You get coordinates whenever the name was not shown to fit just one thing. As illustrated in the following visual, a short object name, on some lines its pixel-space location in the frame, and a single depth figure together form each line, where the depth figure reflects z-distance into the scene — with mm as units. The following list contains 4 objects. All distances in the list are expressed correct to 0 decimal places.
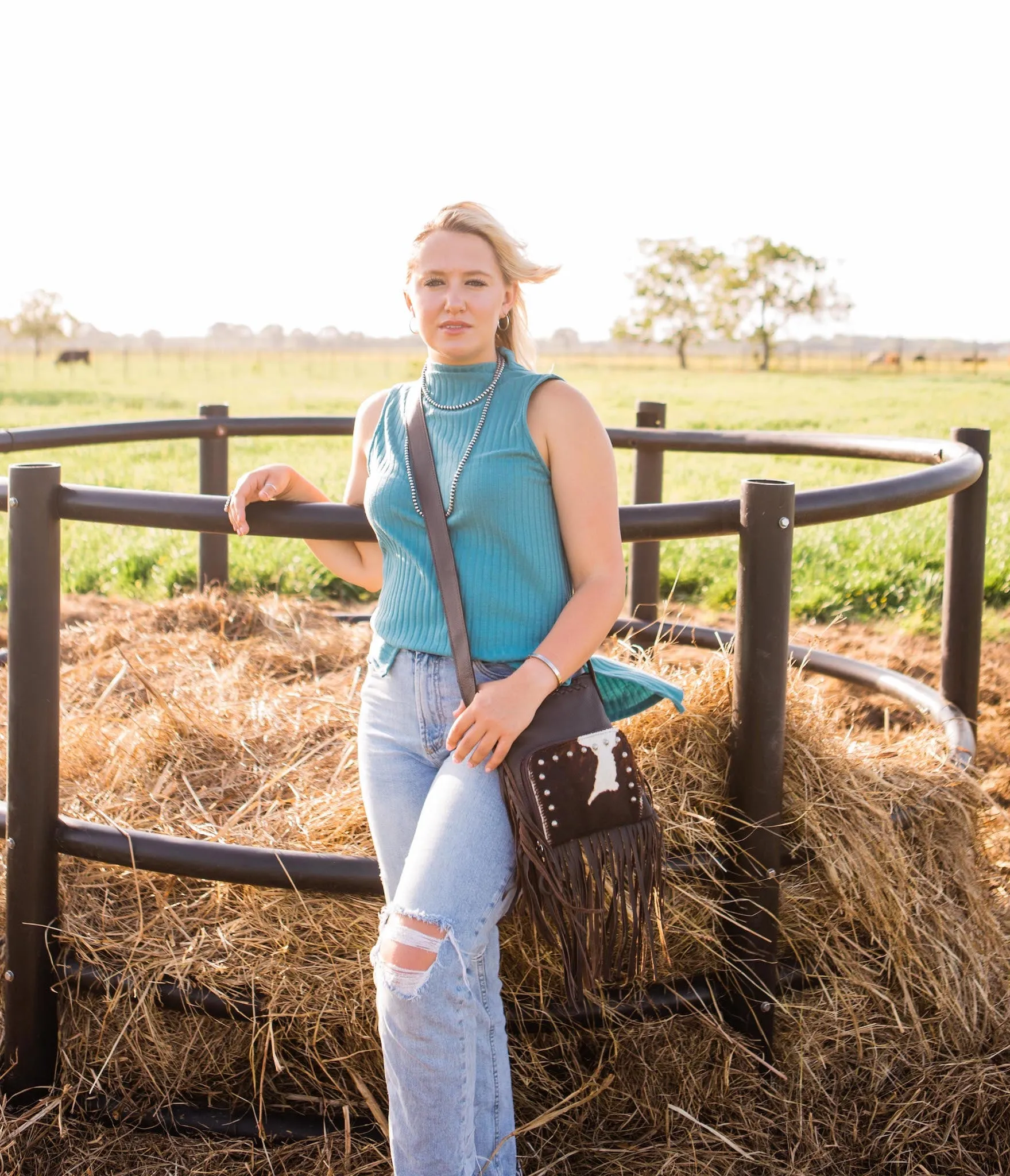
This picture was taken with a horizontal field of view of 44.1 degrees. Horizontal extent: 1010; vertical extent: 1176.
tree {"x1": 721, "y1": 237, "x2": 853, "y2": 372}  66000
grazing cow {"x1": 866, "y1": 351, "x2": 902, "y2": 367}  65062
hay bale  2021
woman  1659
